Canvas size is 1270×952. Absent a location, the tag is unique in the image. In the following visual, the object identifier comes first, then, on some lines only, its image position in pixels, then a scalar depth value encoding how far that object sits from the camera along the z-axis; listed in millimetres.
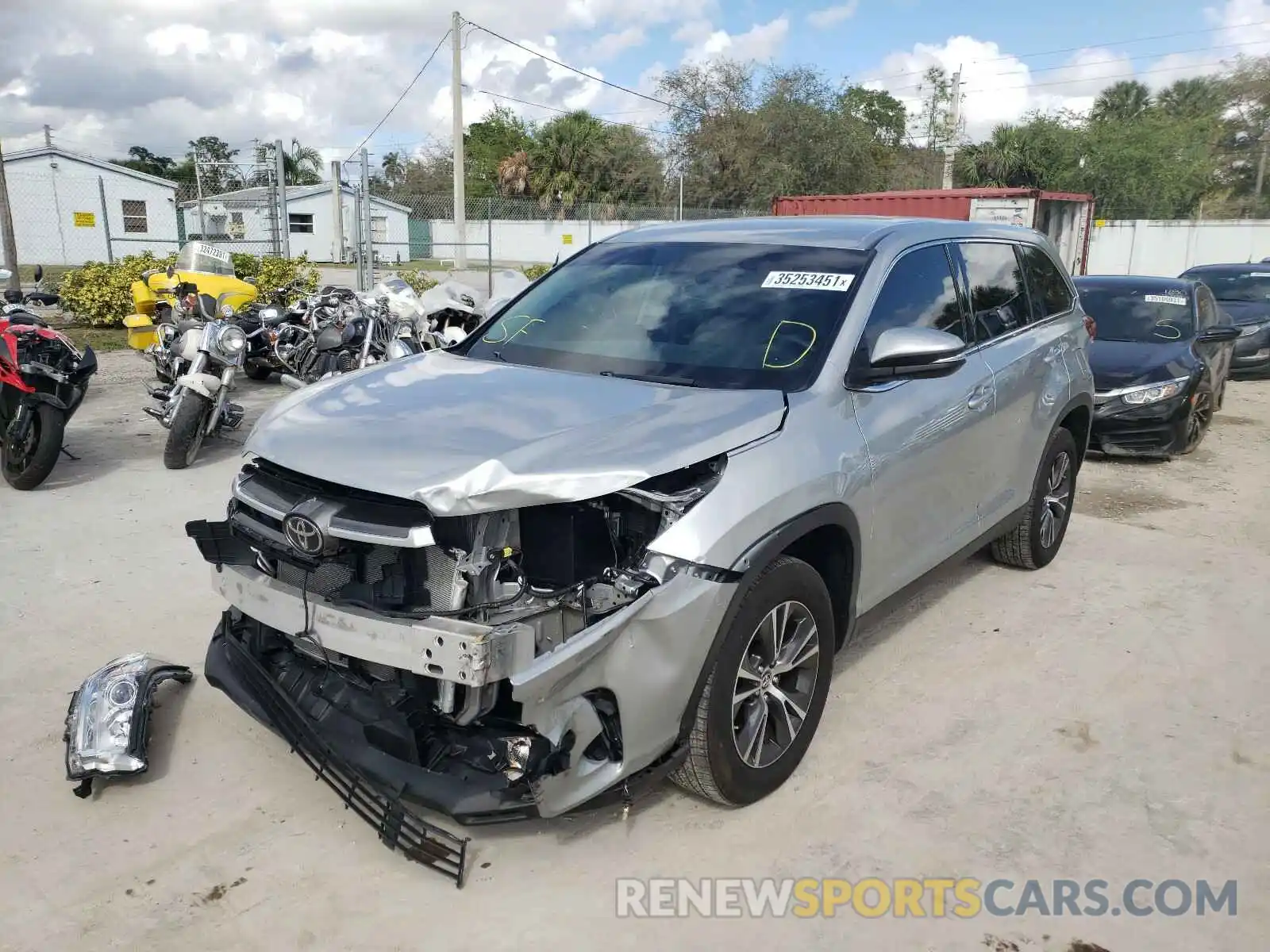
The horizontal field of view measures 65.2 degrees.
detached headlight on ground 3268
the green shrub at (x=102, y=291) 13688
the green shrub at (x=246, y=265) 14812
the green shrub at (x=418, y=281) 16136
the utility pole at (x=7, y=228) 12625
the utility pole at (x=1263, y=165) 53312
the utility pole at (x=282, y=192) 14539
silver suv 2705
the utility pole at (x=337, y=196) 15094
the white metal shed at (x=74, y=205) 28719
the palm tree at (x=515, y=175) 44750
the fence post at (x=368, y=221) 14219
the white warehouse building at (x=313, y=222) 32156
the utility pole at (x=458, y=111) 24156
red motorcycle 6336
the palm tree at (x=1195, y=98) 56438
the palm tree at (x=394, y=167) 61759
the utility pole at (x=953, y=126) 31234
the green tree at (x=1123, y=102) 51312
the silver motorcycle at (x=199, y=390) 7117
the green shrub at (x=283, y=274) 14555
